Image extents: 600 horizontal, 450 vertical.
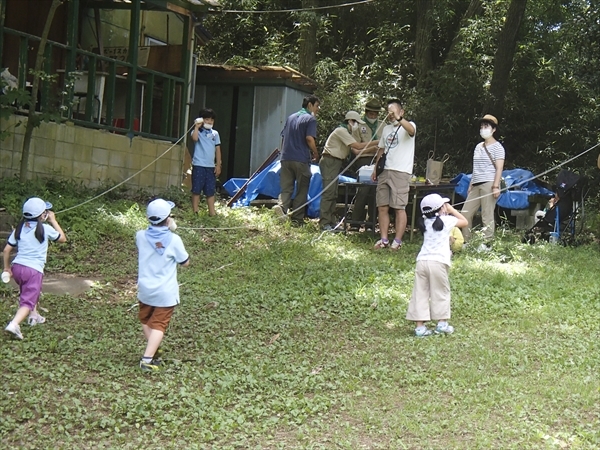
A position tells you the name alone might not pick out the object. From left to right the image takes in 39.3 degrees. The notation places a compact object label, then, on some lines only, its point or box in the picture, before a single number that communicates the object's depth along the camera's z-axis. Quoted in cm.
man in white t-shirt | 1091
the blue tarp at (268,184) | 1359
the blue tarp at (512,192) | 1273
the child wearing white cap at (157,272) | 632
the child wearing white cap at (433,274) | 733
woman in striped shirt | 1104
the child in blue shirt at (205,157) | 1214
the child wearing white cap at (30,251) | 704
